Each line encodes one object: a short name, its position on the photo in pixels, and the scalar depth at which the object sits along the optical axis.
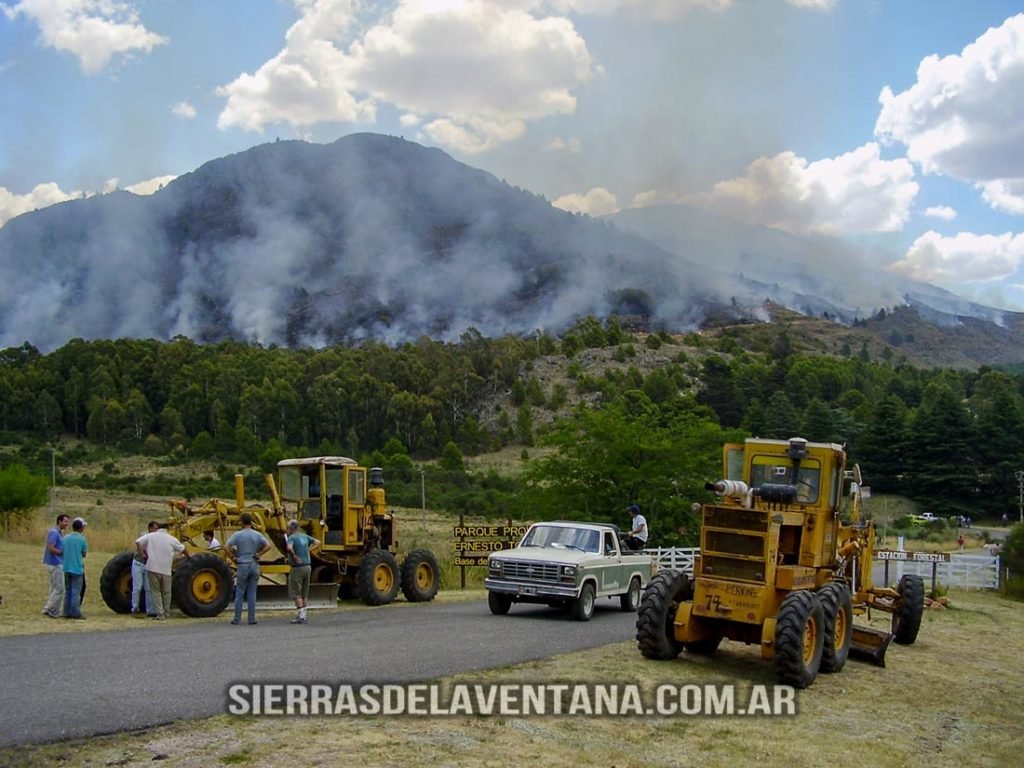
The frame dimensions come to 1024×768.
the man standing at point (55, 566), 17.25
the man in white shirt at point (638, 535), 22.56
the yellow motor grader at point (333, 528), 19.47
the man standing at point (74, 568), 17.06
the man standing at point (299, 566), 17.62
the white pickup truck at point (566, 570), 18.17
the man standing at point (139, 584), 17.69
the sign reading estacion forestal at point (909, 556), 30.48
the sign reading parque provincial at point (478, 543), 27.17
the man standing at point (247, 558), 16.61
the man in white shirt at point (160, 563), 17.08
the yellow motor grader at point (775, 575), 12.70
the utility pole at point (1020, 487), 85.51
